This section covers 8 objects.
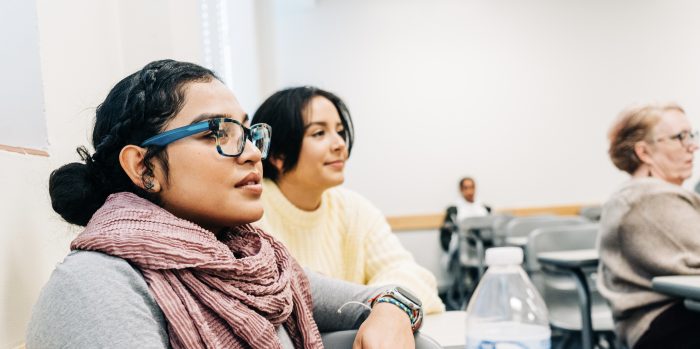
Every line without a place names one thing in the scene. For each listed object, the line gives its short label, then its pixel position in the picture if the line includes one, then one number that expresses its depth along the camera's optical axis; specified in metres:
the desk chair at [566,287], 2.56
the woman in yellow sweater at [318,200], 1.83
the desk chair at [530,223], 3.90
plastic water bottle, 1.13
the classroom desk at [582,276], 2.30
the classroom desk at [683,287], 1.62
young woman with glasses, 0.75
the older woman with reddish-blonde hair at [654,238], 1.91
